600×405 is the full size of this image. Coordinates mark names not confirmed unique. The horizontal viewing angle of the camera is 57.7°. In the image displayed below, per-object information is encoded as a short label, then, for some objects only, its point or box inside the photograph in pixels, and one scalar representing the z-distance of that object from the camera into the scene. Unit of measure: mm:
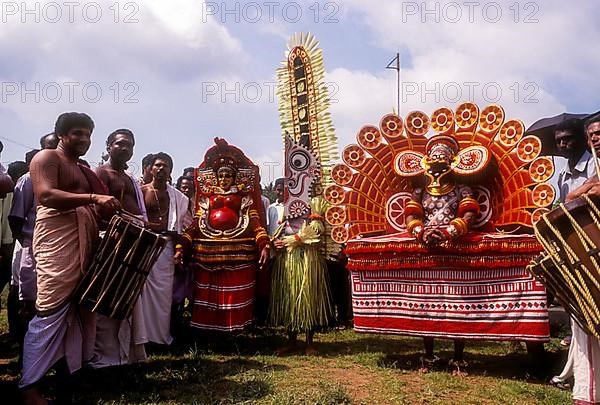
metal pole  8862
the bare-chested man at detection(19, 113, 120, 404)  3367
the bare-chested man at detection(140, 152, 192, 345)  5160
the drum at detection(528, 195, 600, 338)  2707
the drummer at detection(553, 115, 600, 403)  3199
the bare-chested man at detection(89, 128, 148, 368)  4348
